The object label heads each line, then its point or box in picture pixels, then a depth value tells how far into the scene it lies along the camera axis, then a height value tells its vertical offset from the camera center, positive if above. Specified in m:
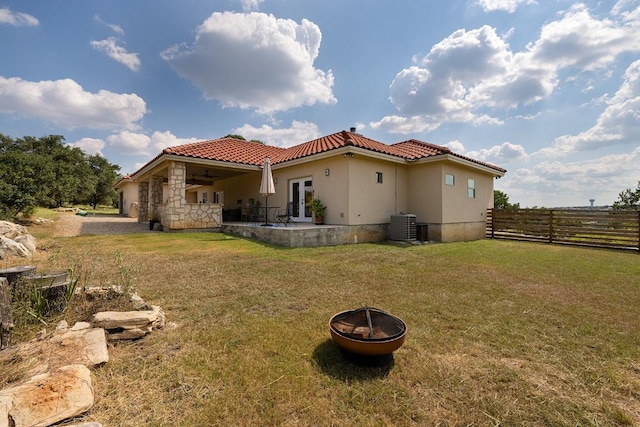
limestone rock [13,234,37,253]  7.14 -0.86
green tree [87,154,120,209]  37.98 +4.58
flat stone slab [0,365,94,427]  1.68 -1.27
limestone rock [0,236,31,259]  6.30 -0.90
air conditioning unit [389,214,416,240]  10.92 -0.53
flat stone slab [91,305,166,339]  2.95 -1.23
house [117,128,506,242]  10.86 +1.36
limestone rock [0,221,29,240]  8.48 -0.61
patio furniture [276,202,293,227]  12.02 -0.05
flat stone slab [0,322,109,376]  2.31 -1.29
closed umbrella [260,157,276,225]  11.02 +1.31
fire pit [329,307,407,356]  2.35 -1.16
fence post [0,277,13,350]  2.54 -1.02
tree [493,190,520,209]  19.97 +1.09
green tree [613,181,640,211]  18.34 +1.25
